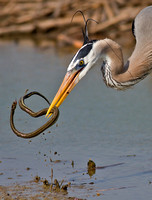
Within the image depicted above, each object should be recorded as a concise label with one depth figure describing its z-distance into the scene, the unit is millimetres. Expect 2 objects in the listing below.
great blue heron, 9546
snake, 9172
